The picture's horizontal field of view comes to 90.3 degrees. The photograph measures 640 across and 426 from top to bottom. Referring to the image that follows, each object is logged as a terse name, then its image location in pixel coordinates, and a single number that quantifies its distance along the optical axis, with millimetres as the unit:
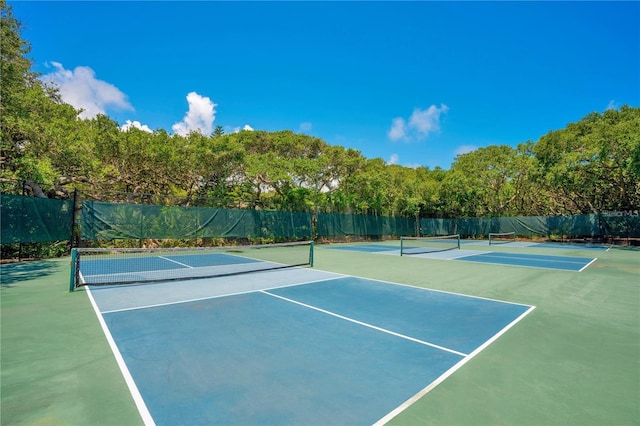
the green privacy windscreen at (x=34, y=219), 10172
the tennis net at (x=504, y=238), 27641
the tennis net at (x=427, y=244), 16688
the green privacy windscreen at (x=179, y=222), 13102
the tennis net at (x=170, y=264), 7703
